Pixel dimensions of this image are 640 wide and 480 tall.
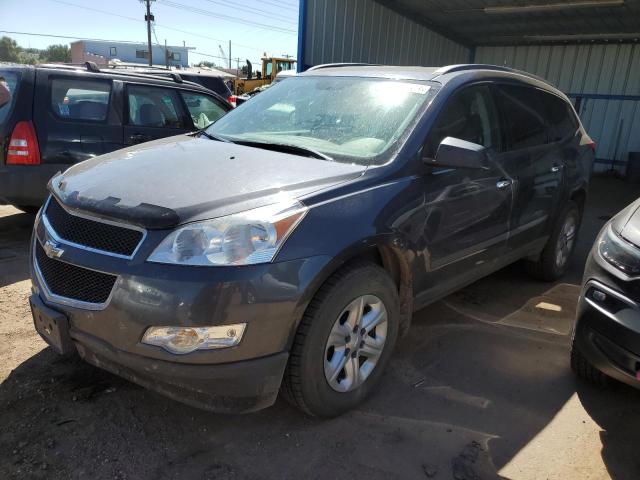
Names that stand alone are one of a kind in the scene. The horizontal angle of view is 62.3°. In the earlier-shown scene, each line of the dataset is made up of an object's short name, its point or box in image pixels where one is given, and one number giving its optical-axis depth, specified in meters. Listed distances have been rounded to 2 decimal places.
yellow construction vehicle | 21.88
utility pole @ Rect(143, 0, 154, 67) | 44.09
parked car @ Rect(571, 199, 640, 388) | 2.44
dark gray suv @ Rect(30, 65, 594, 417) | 2.19
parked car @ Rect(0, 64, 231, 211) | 4.92
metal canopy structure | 9.53
